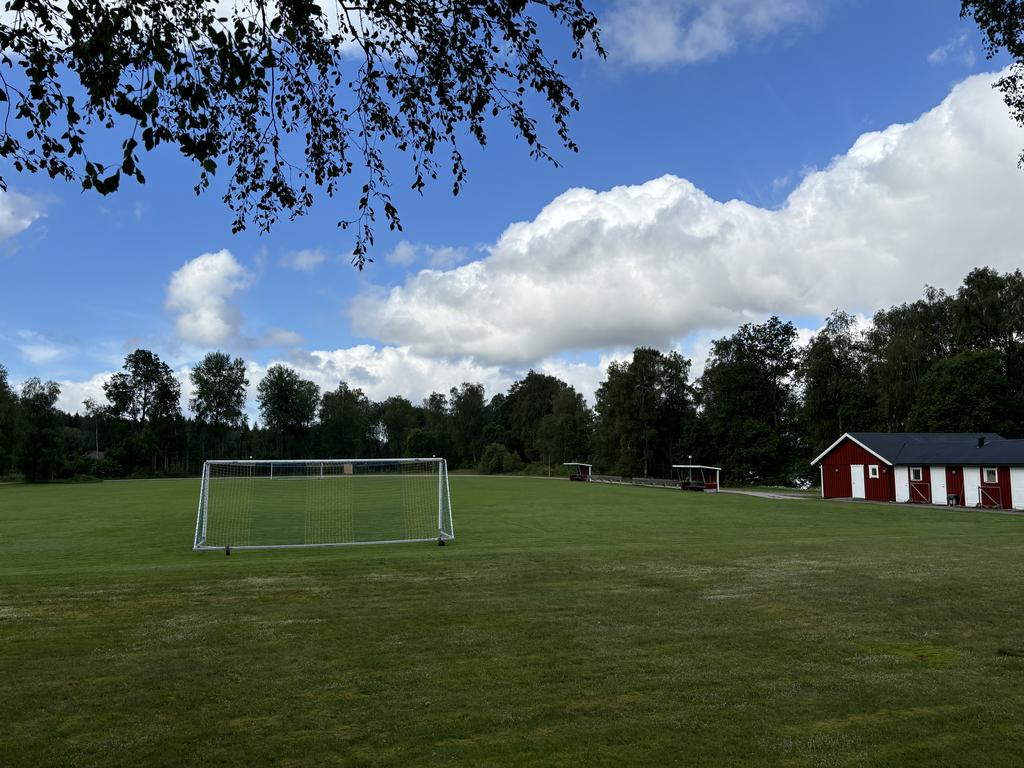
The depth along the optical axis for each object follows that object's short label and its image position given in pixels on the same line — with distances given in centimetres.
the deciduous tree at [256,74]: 563
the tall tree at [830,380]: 6556
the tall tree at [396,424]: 14075
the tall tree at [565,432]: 10819
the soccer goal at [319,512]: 2112
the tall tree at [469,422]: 13612
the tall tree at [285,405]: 11631
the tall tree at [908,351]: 5794
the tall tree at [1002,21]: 974
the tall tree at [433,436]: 11800
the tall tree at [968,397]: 5078
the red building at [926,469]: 3519
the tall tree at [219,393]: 10588
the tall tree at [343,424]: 12138
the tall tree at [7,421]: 6959
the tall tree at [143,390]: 10350
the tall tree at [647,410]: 8188
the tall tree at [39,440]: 7225
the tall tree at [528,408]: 12925
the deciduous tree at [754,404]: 6994
